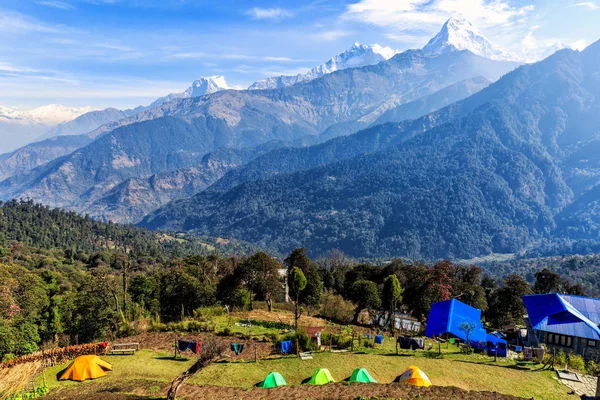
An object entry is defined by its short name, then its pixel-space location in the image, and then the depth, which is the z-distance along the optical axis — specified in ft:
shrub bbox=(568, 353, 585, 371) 92.96
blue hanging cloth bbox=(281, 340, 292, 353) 91.20
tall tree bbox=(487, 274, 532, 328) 180.34
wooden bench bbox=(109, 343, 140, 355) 91.50
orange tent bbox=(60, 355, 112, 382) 76.07
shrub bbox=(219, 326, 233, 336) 107.34
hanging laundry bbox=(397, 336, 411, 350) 100.12
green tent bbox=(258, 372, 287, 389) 71.20
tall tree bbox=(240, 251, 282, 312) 178.40
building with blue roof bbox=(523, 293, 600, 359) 131.54
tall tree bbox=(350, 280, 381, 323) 162.91
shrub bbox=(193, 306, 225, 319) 131.95
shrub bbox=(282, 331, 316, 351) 93.35
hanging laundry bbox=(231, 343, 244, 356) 89.97
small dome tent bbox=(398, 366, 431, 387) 71.74
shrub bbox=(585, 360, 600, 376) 87.03
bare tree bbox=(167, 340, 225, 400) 53.72
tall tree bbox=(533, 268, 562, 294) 230.77
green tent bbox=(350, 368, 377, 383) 72.95
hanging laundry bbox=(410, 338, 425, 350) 99.91
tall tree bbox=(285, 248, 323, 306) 186.91
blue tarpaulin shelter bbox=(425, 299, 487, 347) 124.47
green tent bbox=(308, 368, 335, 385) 73.00
